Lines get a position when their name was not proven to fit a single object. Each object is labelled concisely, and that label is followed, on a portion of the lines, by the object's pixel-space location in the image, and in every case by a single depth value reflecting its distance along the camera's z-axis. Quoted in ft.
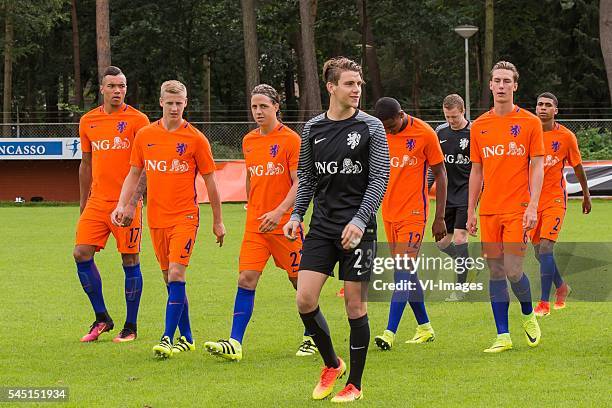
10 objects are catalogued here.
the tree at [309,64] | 267.80
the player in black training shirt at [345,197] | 47.19
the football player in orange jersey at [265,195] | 59.31
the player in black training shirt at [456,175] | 81.56
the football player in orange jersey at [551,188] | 75.18
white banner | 227.61
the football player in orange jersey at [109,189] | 66.49
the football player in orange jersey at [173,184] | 60.64
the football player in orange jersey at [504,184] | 59.93
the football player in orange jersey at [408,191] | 63.62
